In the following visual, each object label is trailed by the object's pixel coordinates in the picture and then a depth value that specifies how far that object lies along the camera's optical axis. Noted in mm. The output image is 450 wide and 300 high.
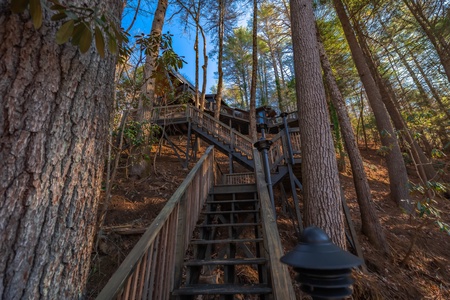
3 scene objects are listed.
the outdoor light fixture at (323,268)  739
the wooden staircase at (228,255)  2158
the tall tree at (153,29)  6484
